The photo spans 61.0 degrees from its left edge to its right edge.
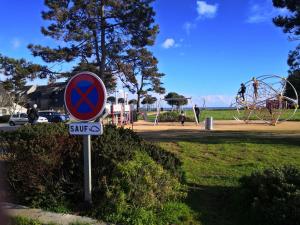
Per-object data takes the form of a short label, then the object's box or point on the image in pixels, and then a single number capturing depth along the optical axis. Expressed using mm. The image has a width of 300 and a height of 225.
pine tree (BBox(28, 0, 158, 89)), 19427
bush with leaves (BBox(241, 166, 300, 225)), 3601
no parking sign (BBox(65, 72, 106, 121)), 3547
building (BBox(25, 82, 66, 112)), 59773
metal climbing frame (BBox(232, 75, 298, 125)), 17718
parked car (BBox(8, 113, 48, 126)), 28732
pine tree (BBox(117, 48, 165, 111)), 20896
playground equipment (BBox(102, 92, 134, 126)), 18977
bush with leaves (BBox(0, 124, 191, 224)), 3599
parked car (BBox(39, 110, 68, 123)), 26018
